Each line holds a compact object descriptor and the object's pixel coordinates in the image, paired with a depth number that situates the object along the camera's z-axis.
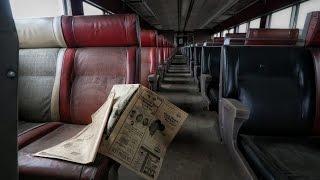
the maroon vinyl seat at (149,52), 2.66
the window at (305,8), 3.40
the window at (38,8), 1.69
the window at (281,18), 4.45
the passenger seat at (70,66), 1.04
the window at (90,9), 3.61
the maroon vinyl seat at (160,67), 3.07
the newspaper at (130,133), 0.69
